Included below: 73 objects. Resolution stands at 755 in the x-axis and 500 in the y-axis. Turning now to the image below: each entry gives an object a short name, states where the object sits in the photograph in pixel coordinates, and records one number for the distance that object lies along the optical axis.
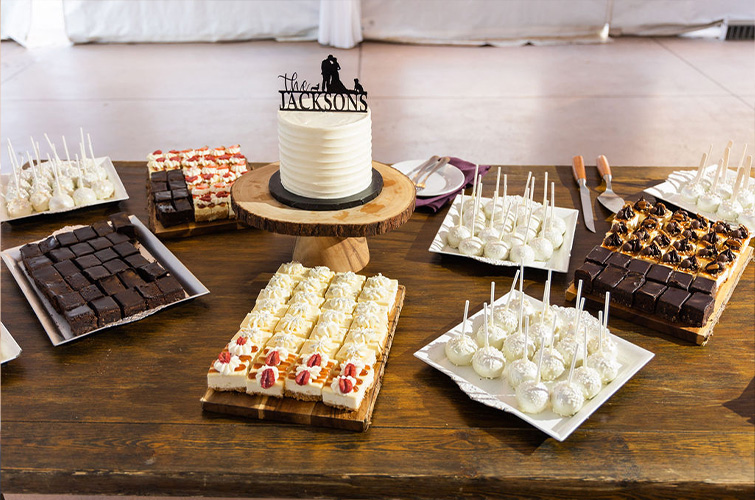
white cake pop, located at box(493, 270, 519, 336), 1.66
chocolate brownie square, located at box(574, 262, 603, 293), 1.81
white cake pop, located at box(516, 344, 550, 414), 1.44
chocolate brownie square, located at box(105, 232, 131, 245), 2.01
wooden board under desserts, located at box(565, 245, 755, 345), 1.70
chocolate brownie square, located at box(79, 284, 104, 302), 1.76
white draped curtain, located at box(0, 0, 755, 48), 6.76
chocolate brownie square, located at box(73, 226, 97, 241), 2.02
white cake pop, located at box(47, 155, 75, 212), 2.25
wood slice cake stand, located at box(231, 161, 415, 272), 1.78
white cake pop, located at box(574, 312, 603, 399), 1.48
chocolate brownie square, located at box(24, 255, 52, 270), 1.90
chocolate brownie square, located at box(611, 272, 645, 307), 1.76
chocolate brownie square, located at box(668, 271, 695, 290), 1.77
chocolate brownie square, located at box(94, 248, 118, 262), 1.92
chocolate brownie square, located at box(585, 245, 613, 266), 1.87
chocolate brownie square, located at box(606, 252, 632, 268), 1.85
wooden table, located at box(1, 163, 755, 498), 1.36
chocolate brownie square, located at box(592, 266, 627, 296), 1.79
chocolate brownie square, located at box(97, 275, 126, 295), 1.80
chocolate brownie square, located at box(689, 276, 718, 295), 1.75
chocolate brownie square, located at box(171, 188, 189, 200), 2.22
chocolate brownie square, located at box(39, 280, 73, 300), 1.78
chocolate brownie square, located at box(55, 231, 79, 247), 2.00
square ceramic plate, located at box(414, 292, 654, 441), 1.41
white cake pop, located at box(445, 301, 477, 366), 1.58
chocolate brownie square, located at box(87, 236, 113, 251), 1.97
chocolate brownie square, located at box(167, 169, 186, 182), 2.35
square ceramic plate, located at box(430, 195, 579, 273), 1.96
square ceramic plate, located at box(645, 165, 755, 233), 2.24
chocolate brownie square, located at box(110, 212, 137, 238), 2.10
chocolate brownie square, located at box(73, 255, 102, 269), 1.89
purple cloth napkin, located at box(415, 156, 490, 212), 2.32
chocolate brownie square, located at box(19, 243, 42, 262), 1.95
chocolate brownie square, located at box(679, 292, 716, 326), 1.68
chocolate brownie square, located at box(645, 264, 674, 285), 1.79
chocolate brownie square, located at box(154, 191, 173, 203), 2.20
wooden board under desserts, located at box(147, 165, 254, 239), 2.15
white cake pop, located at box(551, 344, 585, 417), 1.43
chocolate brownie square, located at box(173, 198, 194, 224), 2.16
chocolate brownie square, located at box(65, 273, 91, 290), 1.81
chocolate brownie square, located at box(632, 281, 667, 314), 1.74
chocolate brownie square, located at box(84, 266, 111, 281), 1.83
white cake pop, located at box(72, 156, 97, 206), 2.28
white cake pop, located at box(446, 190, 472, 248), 2.04
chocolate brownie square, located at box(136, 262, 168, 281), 1.86
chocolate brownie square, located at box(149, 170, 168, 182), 2.35
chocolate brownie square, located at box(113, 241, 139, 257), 1.94
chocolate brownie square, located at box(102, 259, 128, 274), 1.86
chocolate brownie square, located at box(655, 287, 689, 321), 1.70
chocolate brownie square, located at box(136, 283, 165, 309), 1.78
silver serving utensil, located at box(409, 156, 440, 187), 2.51
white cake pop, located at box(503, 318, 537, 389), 1.50
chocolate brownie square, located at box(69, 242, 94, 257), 1.95
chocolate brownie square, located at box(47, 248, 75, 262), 1.93
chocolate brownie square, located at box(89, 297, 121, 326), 1.72
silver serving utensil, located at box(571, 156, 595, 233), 2.23
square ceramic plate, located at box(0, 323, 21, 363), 1.62
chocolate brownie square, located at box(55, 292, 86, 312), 1.73
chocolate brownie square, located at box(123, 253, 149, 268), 1.90
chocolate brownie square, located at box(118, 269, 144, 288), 1.83
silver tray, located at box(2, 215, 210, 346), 1.73
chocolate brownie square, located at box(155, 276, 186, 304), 1.80
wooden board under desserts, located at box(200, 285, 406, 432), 1.45
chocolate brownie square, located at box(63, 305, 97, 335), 1.69
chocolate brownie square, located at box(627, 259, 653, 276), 1.82
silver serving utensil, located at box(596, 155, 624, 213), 2.31
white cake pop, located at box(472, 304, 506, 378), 1.54
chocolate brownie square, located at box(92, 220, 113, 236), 2.05
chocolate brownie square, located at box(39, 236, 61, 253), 1.98
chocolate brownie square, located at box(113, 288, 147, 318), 1.75
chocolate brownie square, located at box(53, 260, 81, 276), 1.86
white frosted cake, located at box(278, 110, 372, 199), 1.78
